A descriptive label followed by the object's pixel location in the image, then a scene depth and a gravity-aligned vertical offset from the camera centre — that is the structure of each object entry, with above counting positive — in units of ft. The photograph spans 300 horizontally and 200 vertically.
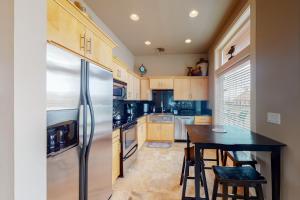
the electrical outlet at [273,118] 4.04 -0.56
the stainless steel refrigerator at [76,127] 3.02 -0.76
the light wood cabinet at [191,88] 13.50 +1.31
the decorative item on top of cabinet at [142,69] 14.22 +3.41
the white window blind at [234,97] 6.73 +0.26
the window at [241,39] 6.82 +3.67
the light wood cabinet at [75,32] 3.10 +2.00
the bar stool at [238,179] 3.75 -2.30
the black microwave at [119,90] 7.24 +0.62
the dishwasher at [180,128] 13.01 -2.78
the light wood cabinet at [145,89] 13.96 +1.23
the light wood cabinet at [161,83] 13.83 +1.86
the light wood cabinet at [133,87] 10.10 +1.16
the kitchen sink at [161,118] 13.06 -1.78
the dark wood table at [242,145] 3.89 -1.36
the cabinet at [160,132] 12.96 -3.15
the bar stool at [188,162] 4.97 -2.67
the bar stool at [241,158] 4.90 -2.37
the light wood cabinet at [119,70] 7.37 +1.87
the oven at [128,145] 7.02 -2.66
